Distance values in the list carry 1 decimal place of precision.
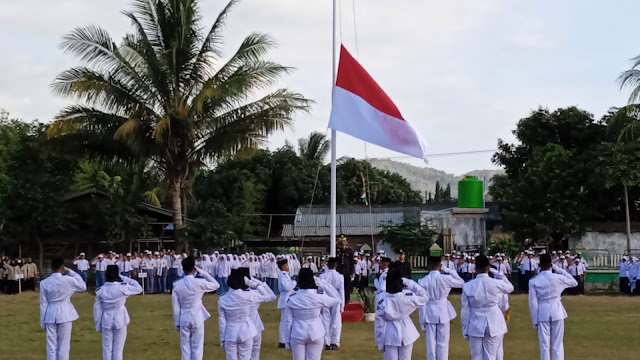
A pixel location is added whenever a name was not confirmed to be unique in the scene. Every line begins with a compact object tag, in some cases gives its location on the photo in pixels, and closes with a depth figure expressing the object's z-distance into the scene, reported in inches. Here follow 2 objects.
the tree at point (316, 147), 1967.3
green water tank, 1435.8
